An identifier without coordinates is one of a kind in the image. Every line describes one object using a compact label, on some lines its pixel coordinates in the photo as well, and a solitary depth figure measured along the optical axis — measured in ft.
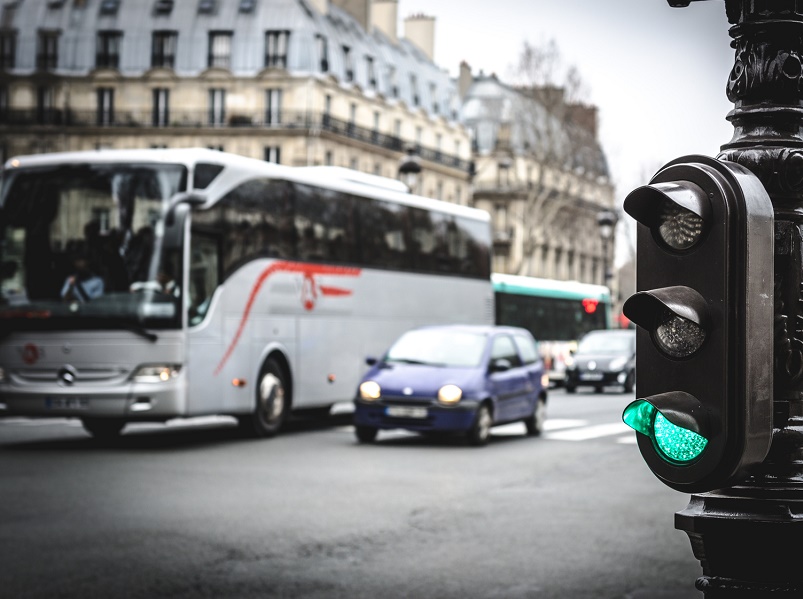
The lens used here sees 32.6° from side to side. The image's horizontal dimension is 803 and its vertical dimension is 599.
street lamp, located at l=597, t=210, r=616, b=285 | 147.54
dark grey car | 116.06
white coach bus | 54.24
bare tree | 189.37
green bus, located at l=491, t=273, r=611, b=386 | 128.98
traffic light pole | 8.93
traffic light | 8.01
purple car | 55.83
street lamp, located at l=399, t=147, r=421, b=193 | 94.58
